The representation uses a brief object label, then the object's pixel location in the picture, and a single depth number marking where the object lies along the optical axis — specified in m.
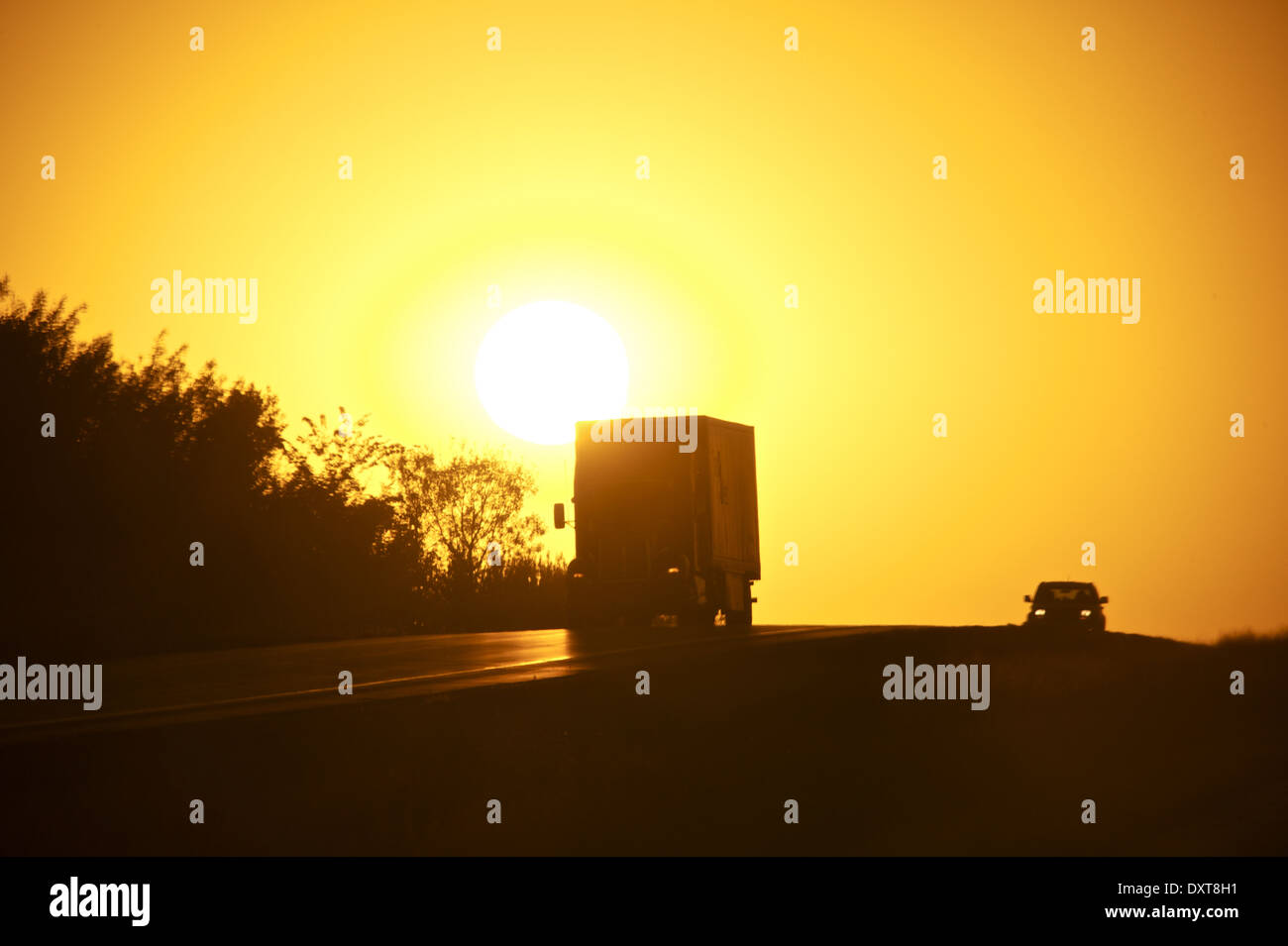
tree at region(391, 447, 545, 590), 74.38
